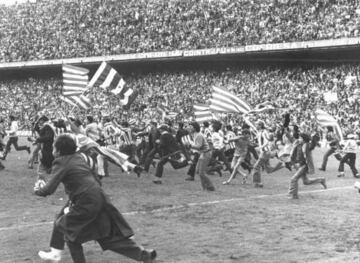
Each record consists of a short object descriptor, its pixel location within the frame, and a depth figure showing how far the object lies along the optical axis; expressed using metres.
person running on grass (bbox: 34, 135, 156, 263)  6.81
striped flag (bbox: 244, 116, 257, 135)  19.02
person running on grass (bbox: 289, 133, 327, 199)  13.70
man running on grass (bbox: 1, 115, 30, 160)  22.80
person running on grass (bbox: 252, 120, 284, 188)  16.20
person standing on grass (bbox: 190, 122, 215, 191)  14.98
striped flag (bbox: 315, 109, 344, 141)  15.33
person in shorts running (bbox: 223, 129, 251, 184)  16.70
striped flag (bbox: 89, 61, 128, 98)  18.23
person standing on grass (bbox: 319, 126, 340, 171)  20.88
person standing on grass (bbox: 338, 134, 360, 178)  19.11
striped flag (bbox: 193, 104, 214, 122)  23.22
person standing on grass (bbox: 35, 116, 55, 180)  14.02
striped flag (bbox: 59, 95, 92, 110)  19.63
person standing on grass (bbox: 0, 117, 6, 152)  21.19
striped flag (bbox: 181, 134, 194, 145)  19.88
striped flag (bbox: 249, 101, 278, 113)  28.80
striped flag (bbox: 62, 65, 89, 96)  19.78
